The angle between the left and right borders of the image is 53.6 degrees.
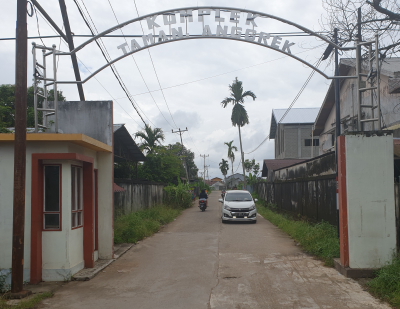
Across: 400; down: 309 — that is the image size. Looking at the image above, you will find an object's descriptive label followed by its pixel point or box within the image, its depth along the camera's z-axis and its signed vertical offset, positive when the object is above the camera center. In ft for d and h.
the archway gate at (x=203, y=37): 28.40 +10.70
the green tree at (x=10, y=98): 71.26 +16.02
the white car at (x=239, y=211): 60.95 -5.04
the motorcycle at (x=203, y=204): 90.38 -5.73
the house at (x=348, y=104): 49.98 +11.78
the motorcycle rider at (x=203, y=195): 92.01 -3.77
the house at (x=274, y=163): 104.47 +3.94
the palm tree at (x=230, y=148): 211.20 +16.24
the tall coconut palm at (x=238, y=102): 141.79 +27.48
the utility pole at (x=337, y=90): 37.42 +8.91
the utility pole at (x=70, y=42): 38.37 +13.81
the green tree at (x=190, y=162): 226.89 +11.22
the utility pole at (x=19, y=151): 22.35 +1.76
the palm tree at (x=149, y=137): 114.11 +12.29
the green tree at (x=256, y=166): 267.27 +8.28
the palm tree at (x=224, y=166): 382.01 +12.10
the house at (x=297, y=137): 126.62 +13.08
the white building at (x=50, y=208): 25.40 -1.80
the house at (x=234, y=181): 375.76 -1.67
